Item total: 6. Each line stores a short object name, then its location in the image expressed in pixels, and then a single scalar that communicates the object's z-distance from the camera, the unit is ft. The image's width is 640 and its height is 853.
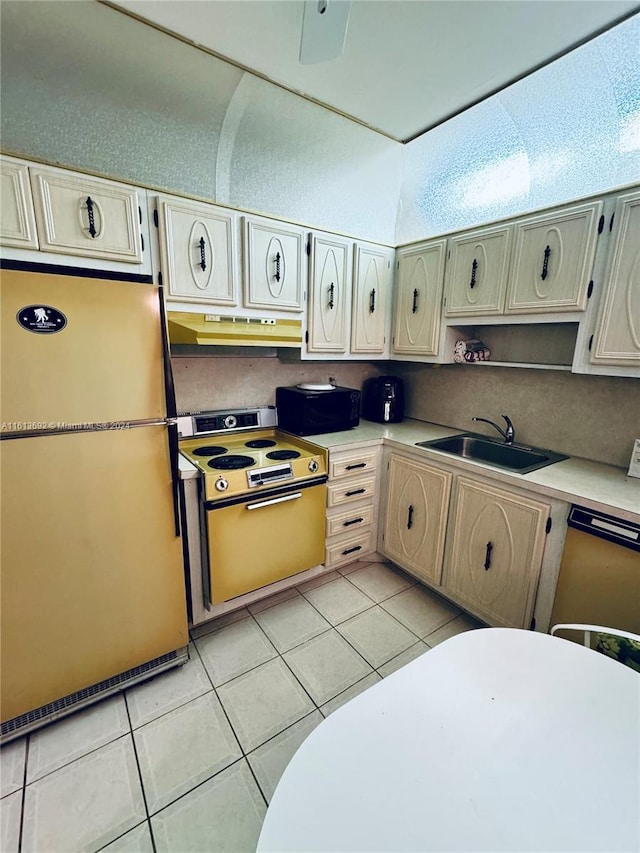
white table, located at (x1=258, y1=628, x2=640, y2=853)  1.90
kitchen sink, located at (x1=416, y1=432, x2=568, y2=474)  6.96
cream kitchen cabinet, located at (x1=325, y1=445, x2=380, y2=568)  7.41
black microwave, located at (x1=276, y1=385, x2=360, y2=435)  7.64
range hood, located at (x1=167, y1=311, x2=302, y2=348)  5.90
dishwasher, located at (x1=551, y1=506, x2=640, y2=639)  4.60
